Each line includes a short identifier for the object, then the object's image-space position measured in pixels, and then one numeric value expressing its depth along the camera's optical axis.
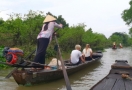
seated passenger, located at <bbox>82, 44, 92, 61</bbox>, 12.78
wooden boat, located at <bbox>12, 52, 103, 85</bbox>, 6.63
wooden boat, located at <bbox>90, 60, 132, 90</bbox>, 5.20
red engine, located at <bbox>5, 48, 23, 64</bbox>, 5.80
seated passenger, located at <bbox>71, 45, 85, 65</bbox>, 9.50
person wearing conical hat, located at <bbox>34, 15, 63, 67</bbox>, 7.30
